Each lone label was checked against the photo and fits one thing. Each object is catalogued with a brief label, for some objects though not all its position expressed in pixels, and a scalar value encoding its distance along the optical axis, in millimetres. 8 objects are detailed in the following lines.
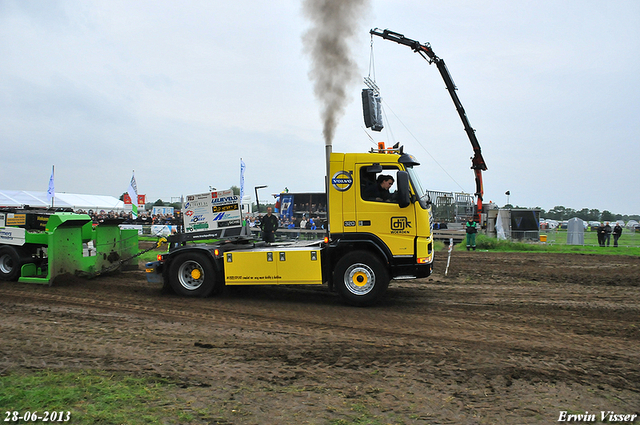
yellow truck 7211
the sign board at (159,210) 30466
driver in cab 7297
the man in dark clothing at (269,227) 10812
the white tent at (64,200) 33469
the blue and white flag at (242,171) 21822
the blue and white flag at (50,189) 29359
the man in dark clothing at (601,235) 20094
